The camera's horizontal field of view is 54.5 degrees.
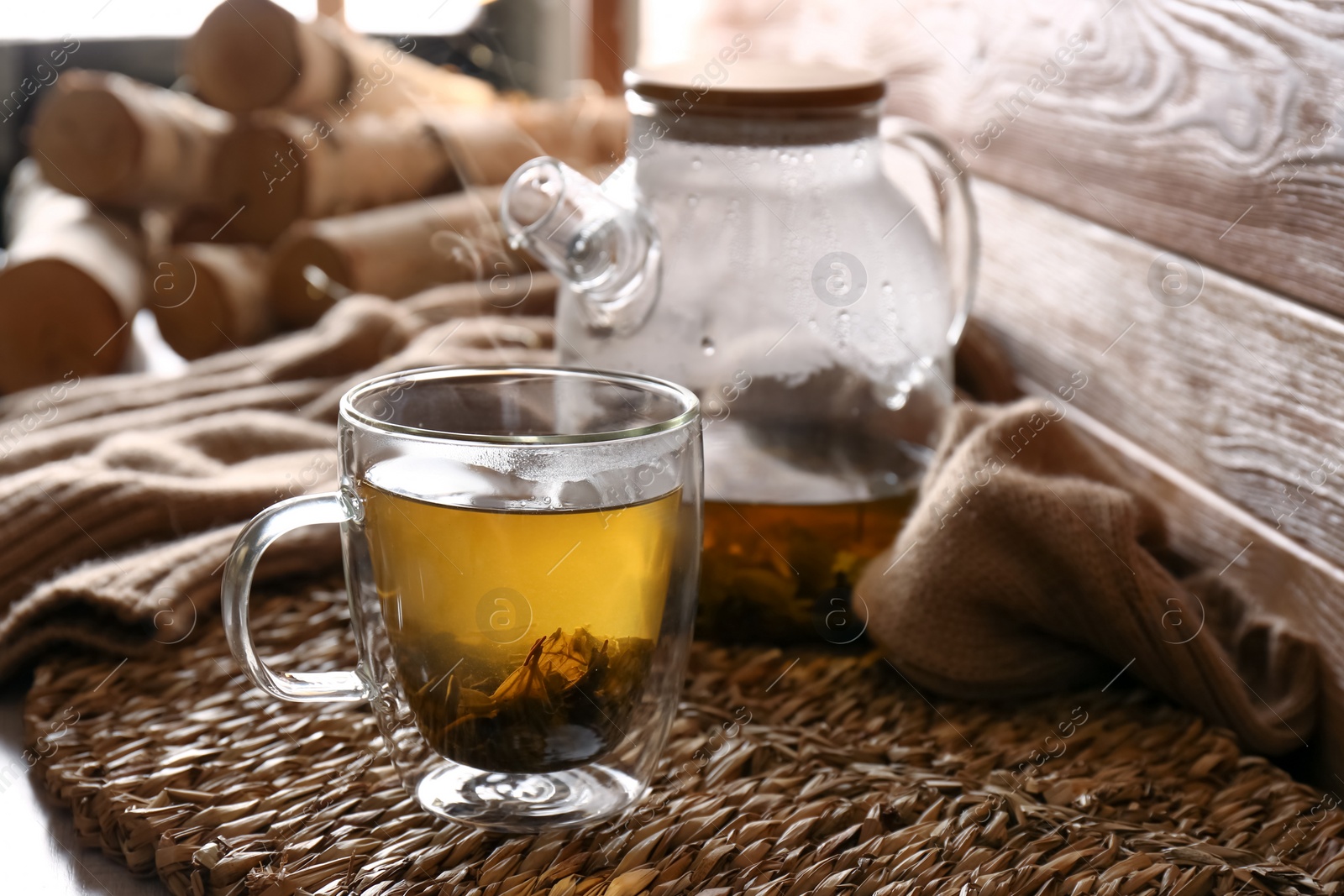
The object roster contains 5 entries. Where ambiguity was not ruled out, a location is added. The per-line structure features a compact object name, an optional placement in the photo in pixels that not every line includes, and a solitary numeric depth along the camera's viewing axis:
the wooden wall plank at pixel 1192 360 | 0.58
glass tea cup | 0.44
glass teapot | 0.63
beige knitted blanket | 0.63
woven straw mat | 0.46
